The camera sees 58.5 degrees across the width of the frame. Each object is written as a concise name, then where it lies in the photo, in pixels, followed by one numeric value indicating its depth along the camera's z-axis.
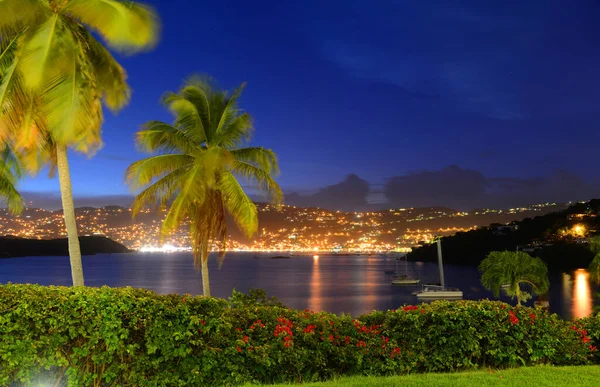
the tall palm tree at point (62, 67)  12.75
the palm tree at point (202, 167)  17.84
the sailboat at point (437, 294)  77.94
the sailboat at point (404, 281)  110.75
